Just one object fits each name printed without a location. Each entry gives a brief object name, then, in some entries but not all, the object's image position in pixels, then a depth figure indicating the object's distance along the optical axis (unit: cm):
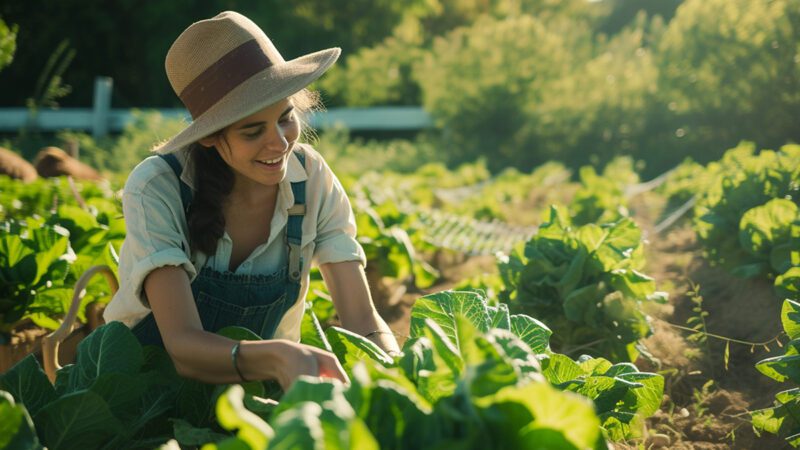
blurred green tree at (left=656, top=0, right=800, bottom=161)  1052
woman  195
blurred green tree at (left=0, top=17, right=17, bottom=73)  732
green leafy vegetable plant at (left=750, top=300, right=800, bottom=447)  230
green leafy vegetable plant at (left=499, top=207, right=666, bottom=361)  336
